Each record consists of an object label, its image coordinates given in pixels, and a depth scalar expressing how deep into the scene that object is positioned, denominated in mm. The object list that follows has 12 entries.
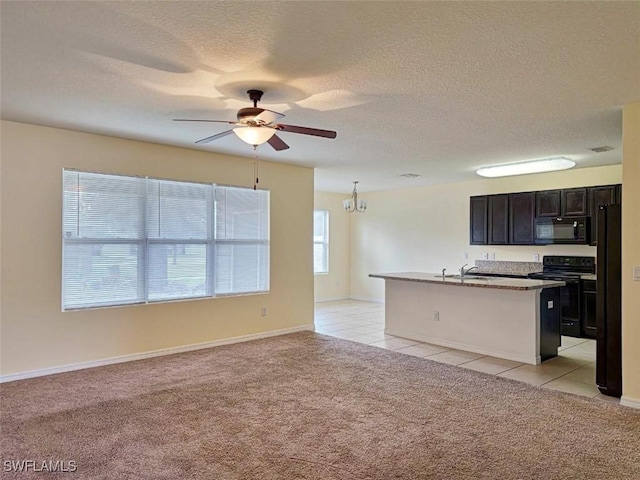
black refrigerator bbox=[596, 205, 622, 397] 3627
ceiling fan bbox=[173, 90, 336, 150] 3051
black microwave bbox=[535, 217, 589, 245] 6074
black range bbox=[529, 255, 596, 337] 5984
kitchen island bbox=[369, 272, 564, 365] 4793
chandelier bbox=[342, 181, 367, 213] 8052
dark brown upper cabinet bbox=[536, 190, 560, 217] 6402
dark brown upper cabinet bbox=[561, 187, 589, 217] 6117
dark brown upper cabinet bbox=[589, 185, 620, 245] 5830
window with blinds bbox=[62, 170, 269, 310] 4418
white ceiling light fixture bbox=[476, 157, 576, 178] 5617
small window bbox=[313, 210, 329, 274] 9508
